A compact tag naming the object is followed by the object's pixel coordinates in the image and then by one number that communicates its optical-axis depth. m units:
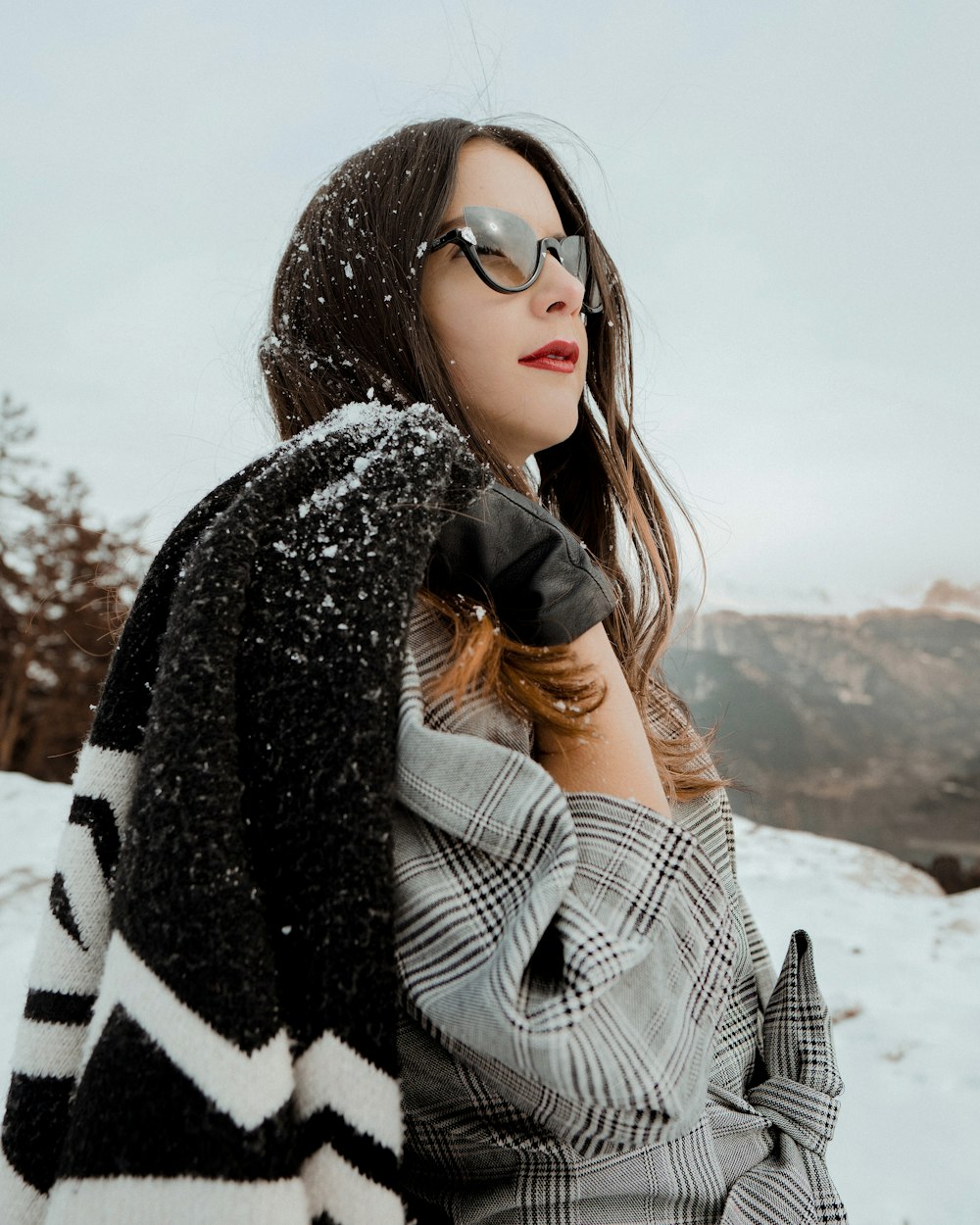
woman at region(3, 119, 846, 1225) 0.43
